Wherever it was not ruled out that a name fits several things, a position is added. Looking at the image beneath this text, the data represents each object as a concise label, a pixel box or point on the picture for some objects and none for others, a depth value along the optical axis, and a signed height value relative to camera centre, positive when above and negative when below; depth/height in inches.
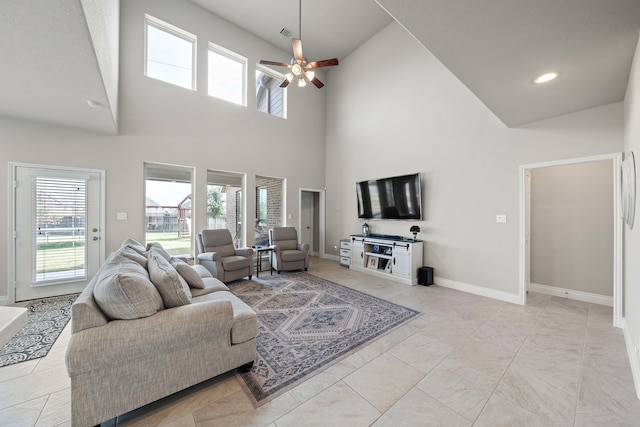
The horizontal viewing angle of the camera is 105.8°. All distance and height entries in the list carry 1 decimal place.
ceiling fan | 148.6 +93.9
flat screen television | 188.2 +13.4
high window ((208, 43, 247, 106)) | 212.8 +126.5
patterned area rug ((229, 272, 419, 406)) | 77.7 -51.3
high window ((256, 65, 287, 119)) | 244.5 +126.1
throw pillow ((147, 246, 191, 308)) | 70.5 -21.7
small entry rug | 87.4 -50.7
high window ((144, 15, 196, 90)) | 183.9 +127.5
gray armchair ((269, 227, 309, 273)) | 203.9 -32.4
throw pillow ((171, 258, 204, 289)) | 100.2 -25.6
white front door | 138.9 -9.8
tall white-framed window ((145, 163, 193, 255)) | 184.9 +5.7
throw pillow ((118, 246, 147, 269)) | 92.1 -16.6
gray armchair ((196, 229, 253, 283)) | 167.6 -31.6
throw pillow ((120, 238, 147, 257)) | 110.5 -15.8
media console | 177.3 -33.8
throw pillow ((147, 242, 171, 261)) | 121.9 -18.9
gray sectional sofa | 54.2 -32.2
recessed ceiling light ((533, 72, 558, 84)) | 90.9 +52.4
